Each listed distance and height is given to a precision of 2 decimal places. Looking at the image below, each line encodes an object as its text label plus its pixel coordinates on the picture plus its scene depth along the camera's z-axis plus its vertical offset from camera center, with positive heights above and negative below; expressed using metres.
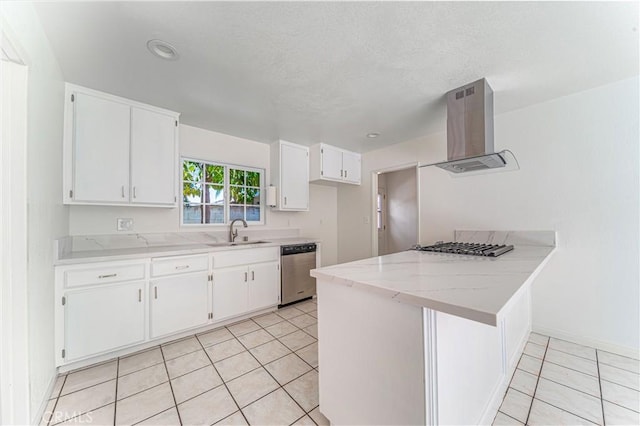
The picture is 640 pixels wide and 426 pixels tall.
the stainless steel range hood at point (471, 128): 1.97 +0.73
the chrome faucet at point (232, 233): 3.12 -0.26
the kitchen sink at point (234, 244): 2.78 -0.37
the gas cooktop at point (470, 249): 1.76 -0.30
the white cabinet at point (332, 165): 3.65 +0.79
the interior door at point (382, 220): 5.42 -0.17
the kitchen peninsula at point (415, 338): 0.92 -0.58
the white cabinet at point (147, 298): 1.80 -0.77
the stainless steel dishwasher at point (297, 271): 3.16 -0.80
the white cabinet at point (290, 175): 3.48 +0.59
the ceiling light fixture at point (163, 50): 1.53 +1.11
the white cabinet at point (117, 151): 1.98 +0.58
